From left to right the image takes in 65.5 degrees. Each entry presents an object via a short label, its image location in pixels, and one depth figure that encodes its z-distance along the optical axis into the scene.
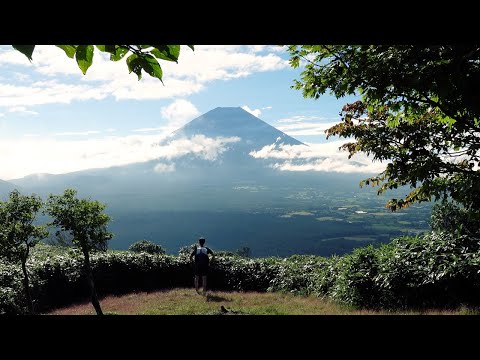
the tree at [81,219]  13.00
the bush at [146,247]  45.38
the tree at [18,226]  12.70
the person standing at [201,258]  14.76
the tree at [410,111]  4.63
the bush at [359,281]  13.18
